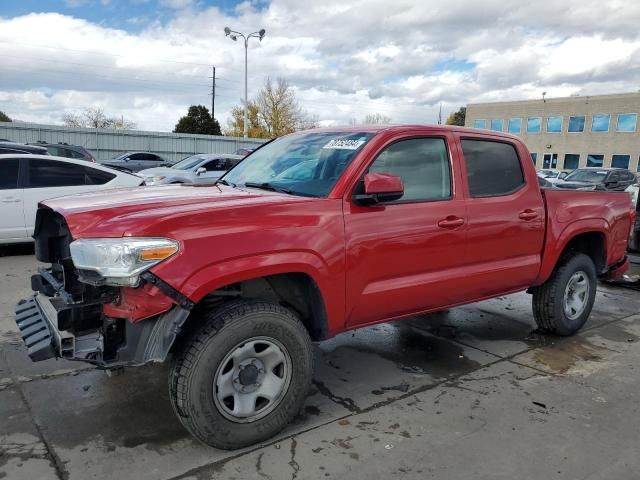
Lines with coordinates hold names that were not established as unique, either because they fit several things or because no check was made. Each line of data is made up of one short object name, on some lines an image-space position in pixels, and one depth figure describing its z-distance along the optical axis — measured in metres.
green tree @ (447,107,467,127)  84.11
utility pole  60.66
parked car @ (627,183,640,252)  7.39
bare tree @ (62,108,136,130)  64.88
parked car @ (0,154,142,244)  7.68
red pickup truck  2.68
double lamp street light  31.57
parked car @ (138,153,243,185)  13.50
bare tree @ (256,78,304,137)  51.50
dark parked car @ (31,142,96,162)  18.08
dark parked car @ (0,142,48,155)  11.97
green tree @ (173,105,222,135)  51.06
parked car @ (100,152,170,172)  22.12
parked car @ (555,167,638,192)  18.95
